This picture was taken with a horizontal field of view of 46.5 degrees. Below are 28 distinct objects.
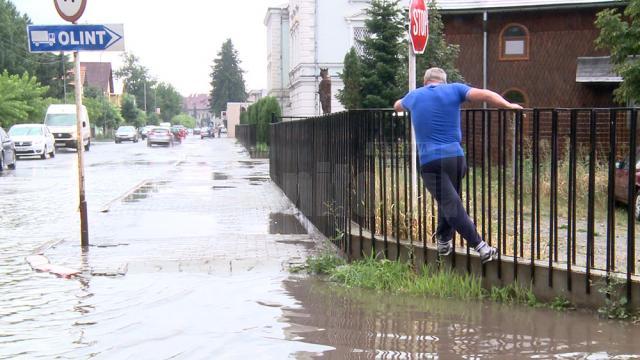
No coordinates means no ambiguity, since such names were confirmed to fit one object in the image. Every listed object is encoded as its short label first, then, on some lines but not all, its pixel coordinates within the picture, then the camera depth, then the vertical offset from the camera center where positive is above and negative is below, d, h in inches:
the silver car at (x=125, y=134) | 2787.9 -15.5
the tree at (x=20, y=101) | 1905.8 +83.2
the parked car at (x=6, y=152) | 985.5 -28.3
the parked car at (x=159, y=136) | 2125.1 -18.9
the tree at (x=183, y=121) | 6161.4 +77.1
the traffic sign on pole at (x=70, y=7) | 345.1 +57.3
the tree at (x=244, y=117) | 2148.1 +35.9
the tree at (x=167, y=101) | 6279.5 +246.5
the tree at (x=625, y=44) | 631.8 +69.9
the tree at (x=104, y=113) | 2901.1 +74.1
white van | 1674.5 +15.3
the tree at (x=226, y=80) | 5059.1 +334.4
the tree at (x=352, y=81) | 1173.1 +73.1
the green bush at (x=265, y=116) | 1483.8 +25.3
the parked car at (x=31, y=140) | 1327.5 -15.5
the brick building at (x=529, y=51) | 982.4 +99.6
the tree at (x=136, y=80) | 5767.7 +393.0
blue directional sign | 343.9 +43.5
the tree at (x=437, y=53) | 895.1 +88.8
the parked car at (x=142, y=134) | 3395.7 -20.1
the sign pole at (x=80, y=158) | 354.3 -13.1
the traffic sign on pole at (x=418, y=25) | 310.2 +42.6
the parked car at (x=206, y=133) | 3555.9 -18.8
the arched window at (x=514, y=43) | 996.6 +110.7
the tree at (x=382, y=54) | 1159.6 +115.2
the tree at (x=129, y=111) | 4128.0 +105.3
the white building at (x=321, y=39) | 1760.6 +210.9
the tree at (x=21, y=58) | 2571.4 +266.6
